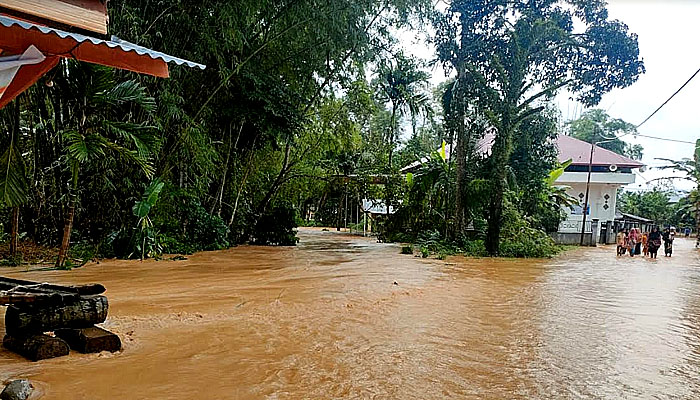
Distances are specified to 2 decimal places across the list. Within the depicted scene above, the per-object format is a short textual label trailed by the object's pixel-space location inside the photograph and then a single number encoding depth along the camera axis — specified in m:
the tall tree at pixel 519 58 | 16.36
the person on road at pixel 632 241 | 20.41
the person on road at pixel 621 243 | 20.27
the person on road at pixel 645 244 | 20.76
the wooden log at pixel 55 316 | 4.49
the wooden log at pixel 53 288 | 4.82
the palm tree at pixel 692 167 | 29.38
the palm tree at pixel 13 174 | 7.38
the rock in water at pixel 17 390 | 3.54
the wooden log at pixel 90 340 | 4.63
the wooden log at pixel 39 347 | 4.39
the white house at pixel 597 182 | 27.72
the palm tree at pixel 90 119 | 8.38
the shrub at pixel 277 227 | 18.61
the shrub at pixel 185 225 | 13.80
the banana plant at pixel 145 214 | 11.89
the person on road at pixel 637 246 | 20.65
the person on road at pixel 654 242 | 19.80
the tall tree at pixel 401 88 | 16.41
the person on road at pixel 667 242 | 21.14
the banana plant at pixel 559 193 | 21.98
